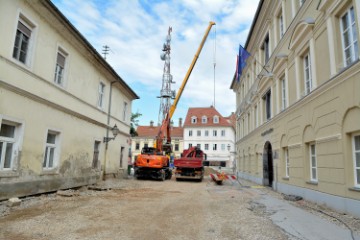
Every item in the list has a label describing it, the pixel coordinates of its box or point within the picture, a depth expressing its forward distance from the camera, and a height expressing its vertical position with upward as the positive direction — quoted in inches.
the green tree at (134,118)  1562.5 +230.1
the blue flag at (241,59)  705.3 +296.8
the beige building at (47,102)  367.2 +88.5
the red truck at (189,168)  853.8 -16.6
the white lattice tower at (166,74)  1537.9 +483.0
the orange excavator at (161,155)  834.8 +19.9
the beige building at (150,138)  2512.3 +201.3
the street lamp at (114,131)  679.7 +67.0
